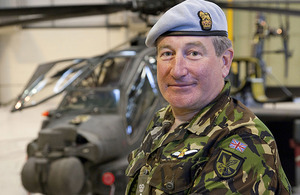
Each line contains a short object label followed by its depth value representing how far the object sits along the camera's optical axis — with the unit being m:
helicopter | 4.01
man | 1.07
